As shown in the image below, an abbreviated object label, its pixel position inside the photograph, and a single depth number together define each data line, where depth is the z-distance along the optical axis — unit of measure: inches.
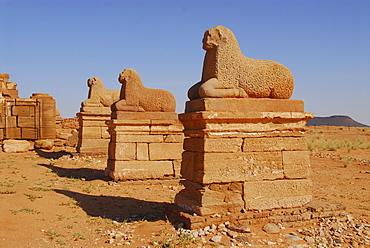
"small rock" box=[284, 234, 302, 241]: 181.6
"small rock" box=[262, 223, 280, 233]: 190.2
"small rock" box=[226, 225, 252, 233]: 184.1
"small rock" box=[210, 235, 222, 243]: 174.2
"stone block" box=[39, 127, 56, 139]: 607.8
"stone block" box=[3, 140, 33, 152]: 558.9
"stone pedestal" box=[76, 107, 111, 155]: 516.4
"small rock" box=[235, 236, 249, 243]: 174.8
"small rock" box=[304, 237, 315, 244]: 178.7
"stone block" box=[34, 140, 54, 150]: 596.4
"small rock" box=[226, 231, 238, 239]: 178.5
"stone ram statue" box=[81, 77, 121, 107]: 529.3
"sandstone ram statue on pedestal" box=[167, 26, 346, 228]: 199.0
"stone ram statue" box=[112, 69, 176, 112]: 369.4
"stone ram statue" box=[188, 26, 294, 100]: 211.8
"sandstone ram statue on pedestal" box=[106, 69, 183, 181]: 349.1
